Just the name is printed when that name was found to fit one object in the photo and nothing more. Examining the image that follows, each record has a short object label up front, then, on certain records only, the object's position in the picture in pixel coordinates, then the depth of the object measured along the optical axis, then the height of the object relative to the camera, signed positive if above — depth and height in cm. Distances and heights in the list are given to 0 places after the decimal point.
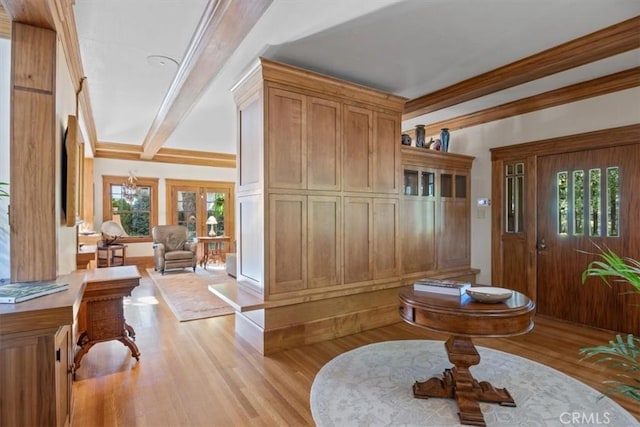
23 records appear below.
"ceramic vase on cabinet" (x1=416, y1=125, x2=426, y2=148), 446 +104
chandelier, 791 +63
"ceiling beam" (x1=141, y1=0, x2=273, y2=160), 218 +135
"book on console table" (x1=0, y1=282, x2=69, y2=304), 151 -38
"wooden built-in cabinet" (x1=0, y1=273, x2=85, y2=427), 143 -65
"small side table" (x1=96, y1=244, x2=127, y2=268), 649 -86
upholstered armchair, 672 -74
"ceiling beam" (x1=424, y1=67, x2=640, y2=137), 344 +137
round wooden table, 197 -71
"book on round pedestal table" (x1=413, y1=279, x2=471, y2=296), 233 -54
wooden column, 187 +35
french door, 848 +20
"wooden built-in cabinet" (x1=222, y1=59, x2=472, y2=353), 305 +5
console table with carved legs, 266 -80
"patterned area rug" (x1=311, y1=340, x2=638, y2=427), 205 -128
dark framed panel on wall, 231 +30
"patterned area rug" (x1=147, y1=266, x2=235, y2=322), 422 -124
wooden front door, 346 -18
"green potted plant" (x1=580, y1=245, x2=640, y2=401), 114 -48
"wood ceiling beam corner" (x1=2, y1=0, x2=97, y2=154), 176 +123
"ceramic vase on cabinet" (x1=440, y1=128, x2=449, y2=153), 469 +102
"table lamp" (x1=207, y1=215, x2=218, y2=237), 830 -22
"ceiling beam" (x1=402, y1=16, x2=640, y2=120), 270 +140
